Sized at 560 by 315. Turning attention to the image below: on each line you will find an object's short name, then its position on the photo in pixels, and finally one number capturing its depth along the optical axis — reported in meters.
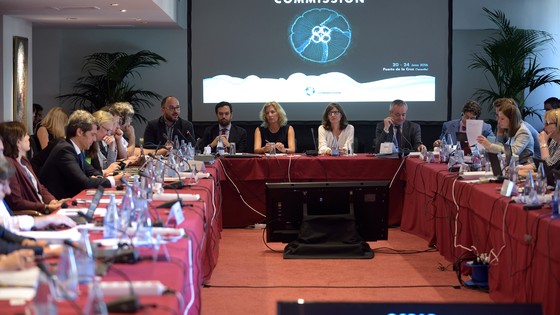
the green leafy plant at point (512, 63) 11.59
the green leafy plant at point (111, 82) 11.90
